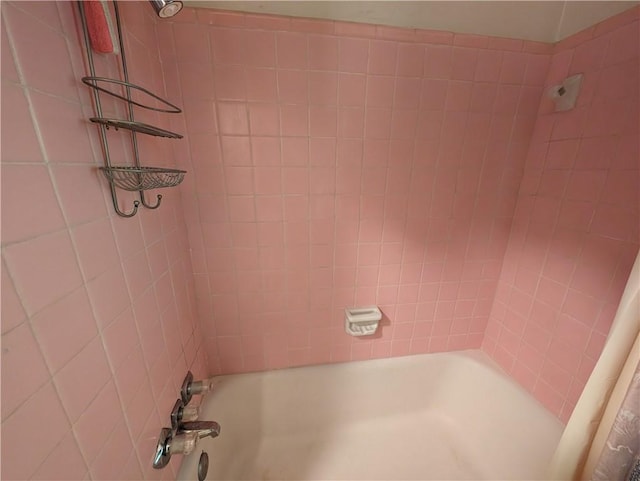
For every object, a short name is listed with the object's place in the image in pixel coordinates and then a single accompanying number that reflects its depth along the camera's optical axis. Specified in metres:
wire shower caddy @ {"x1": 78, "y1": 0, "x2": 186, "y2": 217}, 0.42
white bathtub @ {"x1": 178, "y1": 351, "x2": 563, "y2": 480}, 0.97
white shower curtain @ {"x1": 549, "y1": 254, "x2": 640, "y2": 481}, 0.52
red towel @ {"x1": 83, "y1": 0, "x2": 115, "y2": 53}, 0.39
